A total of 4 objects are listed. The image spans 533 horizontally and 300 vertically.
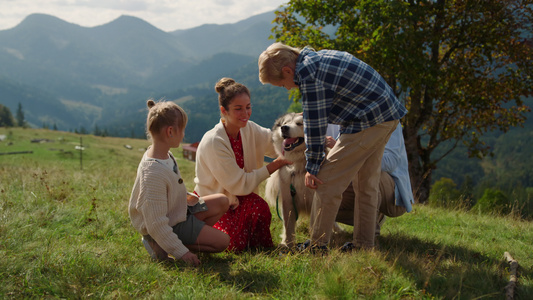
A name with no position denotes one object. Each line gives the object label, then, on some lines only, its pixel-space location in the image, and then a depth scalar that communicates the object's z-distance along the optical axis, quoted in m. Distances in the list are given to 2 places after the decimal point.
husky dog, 4.31
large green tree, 10.23
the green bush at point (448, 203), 7.08
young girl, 3.37
